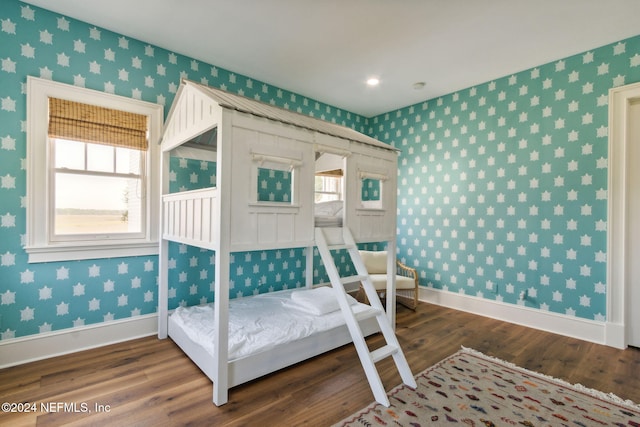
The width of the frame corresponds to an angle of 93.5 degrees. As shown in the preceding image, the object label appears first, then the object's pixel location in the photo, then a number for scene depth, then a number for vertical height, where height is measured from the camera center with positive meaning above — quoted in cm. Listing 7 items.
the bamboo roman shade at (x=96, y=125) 248 +76
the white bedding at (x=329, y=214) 246 -1
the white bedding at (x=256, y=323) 218 -93
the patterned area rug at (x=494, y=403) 177 -121
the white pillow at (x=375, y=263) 409 -67
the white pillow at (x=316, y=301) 280 -85
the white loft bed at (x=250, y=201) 190 +9
